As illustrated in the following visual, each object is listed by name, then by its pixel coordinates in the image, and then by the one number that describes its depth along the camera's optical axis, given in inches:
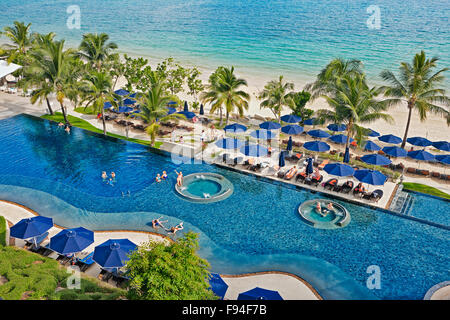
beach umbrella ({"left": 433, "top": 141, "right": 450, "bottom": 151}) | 1094.5
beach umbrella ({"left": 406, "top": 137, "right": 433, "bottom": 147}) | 1127.8
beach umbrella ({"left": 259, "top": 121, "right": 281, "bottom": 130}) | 1250.6
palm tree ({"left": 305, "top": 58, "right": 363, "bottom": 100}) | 1238.3
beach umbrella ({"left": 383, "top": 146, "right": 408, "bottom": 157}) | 1056.8
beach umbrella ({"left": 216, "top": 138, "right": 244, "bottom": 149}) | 1096.8
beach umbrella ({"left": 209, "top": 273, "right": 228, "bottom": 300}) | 576.7
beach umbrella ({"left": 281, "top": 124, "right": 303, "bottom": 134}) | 1206.9
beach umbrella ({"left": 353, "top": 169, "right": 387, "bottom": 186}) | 886.3
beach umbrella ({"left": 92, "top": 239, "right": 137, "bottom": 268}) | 641.3
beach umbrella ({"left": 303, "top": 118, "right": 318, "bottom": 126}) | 1331.7
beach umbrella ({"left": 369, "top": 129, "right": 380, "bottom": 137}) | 1207.9
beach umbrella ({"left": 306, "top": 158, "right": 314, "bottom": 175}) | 971.1
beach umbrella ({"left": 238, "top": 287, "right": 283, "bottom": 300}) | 557.3
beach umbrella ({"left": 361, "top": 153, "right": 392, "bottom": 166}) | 970.7
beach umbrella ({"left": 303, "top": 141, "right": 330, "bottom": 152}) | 1060.5
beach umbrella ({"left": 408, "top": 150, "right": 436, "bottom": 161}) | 1047.7
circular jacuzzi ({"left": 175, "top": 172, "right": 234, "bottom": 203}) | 910.4
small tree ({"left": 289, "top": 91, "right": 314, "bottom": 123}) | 1357.5
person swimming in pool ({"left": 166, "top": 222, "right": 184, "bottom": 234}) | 780.6
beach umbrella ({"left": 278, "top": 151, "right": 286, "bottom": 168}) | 1039.6
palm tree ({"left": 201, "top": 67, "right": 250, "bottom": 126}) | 1309.1
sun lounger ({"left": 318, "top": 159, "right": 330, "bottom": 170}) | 1037.6
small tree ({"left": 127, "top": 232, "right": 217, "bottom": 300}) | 437.1
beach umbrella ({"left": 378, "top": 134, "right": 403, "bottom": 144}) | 1140.5
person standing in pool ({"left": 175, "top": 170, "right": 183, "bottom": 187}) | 967.1
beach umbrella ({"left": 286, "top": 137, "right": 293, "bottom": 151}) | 1125.1
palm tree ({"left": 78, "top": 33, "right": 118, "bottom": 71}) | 1567.4
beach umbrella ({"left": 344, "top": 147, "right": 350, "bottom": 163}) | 1029.2
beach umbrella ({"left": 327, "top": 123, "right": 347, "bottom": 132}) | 1240.8
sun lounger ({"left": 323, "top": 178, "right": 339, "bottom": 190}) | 942.4
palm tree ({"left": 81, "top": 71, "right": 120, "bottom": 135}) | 1180.5
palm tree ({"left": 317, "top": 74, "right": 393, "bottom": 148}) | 1016.2
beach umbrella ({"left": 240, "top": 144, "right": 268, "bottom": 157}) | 1050.6
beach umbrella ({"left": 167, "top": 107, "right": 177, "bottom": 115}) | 1357.7
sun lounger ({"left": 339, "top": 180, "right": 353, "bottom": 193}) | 926.2
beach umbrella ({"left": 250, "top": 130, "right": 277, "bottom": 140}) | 1164.5
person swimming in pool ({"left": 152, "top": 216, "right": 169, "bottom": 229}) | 798.5
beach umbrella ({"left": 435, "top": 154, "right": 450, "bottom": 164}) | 1024.9
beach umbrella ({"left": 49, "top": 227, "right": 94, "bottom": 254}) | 682.8
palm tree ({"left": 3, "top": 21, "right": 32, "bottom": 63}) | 1710.5
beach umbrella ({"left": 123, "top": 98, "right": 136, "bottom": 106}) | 1499.8
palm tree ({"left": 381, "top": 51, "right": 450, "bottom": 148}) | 1104.2
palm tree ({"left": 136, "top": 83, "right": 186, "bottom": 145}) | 1157.1
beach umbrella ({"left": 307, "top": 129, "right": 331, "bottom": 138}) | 1175.0
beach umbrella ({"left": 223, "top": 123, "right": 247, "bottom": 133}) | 1190.3
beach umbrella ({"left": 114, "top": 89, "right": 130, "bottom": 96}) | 1563.7
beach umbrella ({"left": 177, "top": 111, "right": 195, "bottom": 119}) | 1362.0
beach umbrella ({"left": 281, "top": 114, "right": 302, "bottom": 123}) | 1327.5
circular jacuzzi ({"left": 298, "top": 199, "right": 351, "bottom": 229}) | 809.5
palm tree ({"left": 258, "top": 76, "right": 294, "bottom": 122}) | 1328.7
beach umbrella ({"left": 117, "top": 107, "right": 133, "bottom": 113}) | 1392.7
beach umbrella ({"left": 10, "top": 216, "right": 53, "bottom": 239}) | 713.6
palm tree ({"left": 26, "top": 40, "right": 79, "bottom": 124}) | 1226.6
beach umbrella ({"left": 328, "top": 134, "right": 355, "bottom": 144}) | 1161.4
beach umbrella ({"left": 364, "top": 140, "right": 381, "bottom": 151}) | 1096.2
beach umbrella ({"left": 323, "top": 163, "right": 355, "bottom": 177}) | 932.0
